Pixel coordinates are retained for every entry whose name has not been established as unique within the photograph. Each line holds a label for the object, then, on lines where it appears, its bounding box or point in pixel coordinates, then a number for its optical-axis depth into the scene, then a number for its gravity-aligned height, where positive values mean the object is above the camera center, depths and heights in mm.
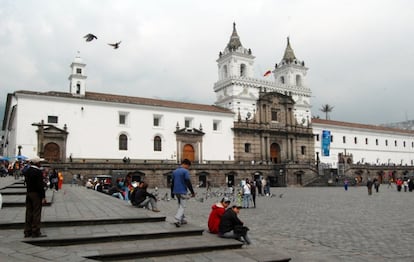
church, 37562 +5511
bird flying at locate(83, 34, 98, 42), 15573 +5496
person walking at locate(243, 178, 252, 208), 18172 -1106
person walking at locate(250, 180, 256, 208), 18719 -912
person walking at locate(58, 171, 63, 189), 23005 -516
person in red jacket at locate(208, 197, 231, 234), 8977 -1070
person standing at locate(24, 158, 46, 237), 7477 -507
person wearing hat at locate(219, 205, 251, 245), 8260 -1221
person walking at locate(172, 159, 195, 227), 9688 -304
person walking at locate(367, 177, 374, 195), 27883 -1168
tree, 97438 +15559
